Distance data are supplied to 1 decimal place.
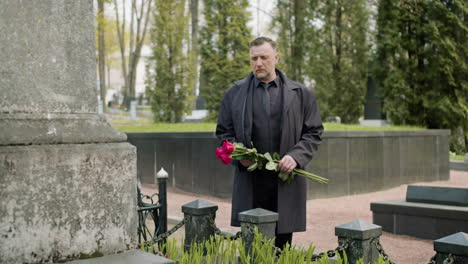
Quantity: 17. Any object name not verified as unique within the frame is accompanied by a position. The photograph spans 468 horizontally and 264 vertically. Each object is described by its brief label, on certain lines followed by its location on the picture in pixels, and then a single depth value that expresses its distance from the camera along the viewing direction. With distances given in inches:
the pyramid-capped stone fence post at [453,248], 130.5
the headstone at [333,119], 796.6
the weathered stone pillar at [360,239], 146.3
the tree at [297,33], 809.5
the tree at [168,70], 770.8
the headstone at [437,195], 294.2
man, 162.9
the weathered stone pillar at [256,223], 152.6
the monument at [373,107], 816.9
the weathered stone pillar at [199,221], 175.0
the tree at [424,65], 725.9
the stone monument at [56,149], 112.2
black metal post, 241.8
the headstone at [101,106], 1385.3
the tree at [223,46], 703.1
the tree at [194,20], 1048.8
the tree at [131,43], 1491.1
